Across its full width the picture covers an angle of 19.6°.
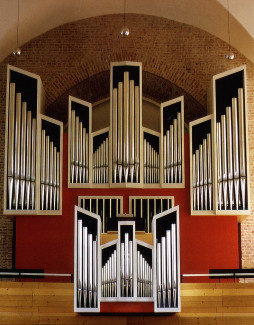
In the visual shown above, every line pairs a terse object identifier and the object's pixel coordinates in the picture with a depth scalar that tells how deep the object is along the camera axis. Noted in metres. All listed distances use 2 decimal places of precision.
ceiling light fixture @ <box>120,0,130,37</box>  14.46
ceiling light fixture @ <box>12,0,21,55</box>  15.67
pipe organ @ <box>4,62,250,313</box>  15.33
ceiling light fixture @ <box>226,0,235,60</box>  15.45
